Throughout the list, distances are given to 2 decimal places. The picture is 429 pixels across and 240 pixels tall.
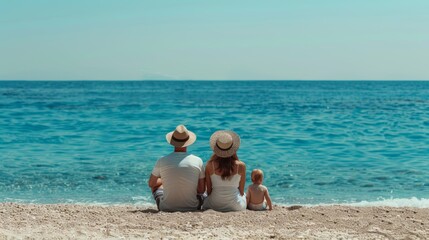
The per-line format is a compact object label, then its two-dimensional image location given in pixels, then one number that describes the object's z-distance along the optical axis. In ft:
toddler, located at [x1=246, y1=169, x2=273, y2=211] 23.66
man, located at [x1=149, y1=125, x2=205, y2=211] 22.31
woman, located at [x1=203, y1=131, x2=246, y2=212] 22.13
